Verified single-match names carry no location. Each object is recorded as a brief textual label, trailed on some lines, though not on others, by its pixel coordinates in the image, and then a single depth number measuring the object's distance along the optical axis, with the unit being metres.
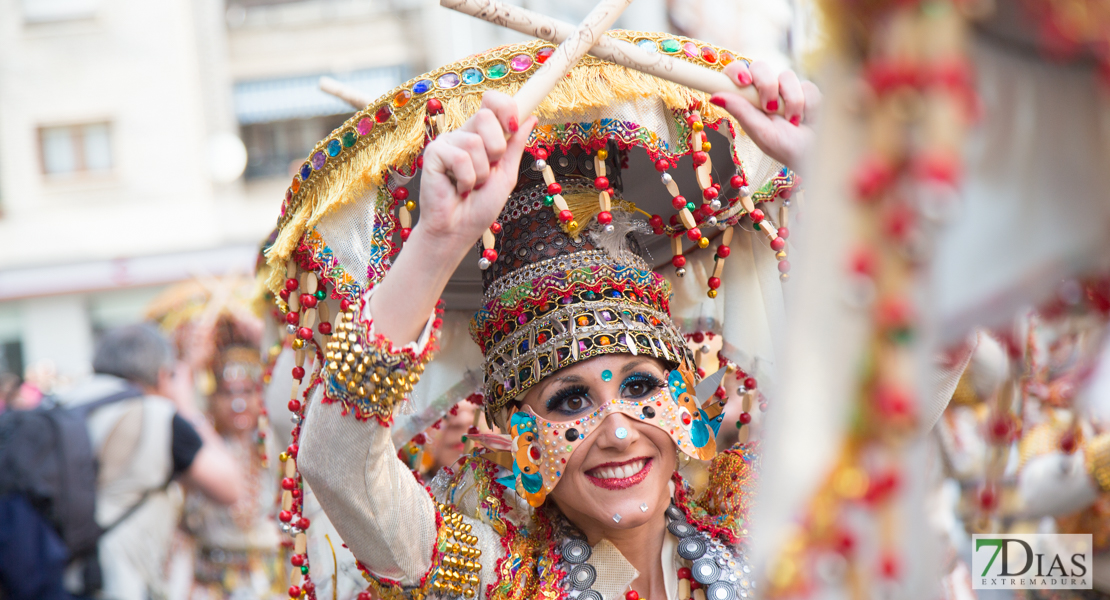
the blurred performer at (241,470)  5.12
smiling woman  1.69
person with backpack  3.17
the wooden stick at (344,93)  2.54
